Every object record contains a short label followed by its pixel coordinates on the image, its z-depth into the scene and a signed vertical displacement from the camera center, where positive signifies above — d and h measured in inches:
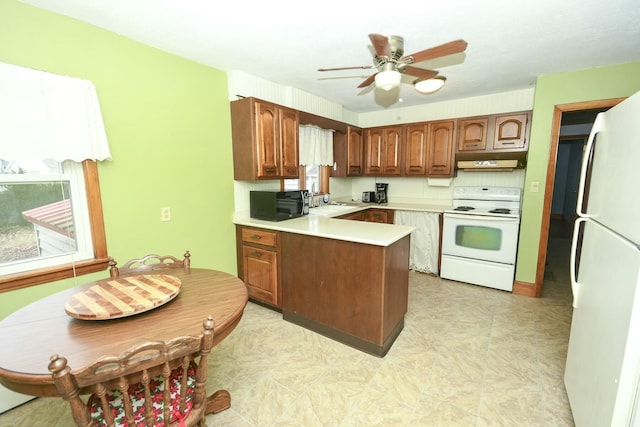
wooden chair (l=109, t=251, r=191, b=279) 65.2 -23.1
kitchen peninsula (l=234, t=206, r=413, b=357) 79.7 -32.4
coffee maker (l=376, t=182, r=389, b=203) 168.7 -10.2
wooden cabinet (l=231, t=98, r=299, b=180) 104.3 +14.9
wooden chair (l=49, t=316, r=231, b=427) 30.1 -25.6
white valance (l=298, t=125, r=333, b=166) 140.5 +16.3
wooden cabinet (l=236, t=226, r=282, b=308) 101.9 -34.2
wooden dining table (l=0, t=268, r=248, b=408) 34.4 -24.0
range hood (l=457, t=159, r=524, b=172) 129.3 +5.3
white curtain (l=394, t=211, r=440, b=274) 142.9 -33.4
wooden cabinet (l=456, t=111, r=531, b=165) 125.0 +18.7
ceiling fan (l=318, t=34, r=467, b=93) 61.2 +28.8
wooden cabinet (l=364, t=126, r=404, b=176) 157.1 +15.0
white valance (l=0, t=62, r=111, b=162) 61.3 +14.1
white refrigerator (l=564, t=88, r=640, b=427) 38.7 -18.2
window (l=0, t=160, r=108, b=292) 66.2 -12.3
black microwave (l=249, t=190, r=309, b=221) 106.3 -11.7
